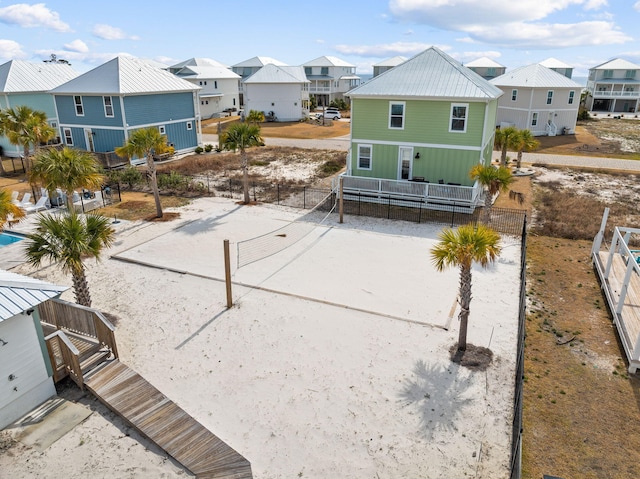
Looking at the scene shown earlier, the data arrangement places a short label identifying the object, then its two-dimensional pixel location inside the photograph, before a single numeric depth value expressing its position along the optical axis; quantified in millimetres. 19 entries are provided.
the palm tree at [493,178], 18917
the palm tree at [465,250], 11070
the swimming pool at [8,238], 20066
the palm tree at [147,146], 21344
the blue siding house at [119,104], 33875
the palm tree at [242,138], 23484
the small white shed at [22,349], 9461
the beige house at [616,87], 74688
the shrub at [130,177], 28484
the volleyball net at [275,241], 18375
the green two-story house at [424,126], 23438
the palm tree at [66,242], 11961
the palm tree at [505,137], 28703
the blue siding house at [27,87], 37688
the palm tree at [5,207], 14983
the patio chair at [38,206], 23709
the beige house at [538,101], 47156
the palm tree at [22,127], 29859
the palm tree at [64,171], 16750
